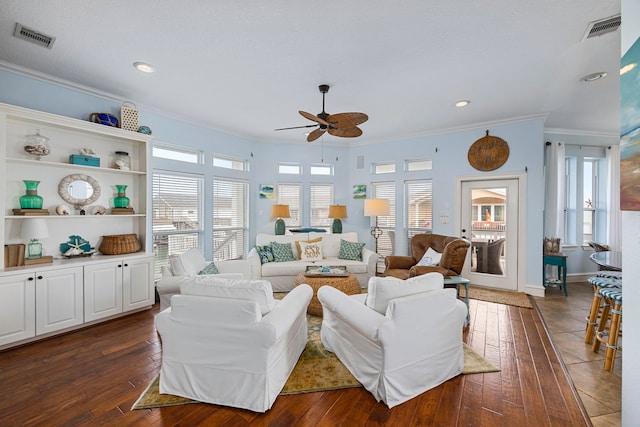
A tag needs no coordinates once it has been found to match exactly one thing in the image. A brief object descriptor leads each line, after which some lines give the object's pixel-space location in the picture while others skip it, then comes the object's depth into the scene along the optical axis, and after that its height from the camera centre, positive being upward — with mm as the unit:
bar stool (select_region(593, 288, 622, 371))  2453 -944
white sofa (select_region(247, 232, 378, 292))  4676 -866
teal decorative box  3475 +620
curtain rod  5531 +1330
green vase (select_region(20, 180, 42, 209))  3117 +130
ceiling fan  3027 +996
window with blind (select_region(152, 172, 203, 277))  4574 -48
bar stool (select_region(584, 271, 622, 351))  2672 -832
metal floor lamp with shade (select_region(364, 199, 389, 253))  5340 +107
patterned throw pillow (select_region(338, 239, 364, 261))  5156 -690
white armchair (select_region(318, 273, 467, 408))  1989 -906
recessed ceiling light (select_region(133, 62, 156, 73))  3068 +1559
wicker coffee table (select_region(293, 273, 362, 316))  3514 -910
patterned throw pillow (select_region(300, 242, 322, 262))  5082 -703
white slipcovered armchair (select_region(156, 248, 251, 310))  3146 -696
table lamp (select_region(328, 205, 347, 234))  5723 +9
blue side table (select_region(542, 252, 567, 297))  4652 -819
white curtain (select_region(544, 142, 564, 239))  5270 +471
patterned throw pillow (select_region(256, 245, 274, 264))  4895 -718
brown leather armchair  3627 -621
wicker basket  3721 -444
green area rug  2076 -1327
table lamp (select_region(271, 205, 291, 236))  5500 +18
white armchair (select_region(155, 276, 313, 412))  1939 -919
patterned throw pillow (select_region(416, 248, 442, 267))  3932 -624
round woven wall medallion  4828 +1041
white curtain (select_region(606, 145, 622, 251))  5379 +274
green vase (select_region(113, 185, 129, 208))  3875 +158
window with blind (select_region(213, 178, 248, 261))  5441 -142
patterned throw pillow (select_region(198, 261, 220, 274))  3477 -710
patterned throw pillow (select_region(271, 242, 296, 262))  5035 -703
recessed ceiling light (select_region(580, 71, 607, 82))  3213 +1579
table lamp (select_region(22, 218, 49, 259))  3078 -248
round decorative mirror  3516 +259
